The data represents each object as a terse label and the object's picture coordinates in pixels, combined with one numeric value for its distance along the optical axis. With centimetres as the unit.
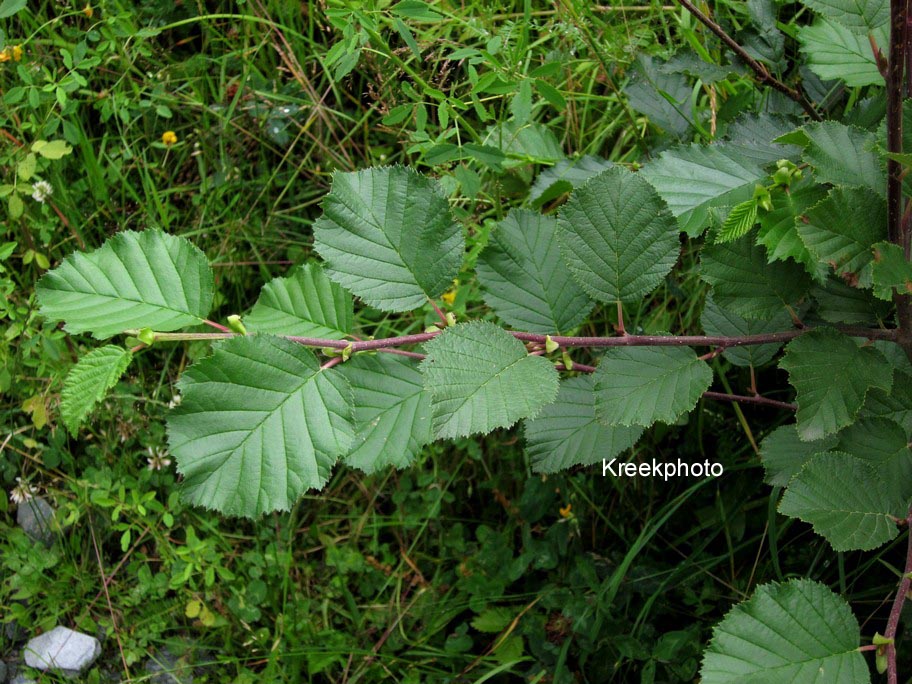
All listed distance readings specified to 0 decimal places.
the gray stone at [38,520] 210
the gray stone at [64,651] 200
